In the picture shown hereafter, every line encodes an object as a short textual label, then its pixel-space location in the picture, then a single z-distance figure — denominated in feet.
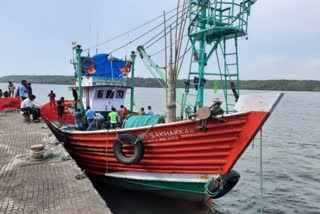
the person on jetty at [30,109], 46.57
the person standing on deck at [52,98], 53.31
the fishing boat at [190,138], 25.23
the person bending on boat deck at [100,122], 38.63
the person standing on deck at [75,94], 50.13
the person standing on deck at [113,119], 36.76
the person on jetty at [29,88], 53.47
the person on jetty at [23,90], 51.83
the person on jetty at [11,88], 73.02
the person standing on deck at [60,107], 47.40
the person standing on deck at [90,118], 39.37
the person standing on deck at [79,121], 41.22
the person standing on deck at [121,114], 39.34
